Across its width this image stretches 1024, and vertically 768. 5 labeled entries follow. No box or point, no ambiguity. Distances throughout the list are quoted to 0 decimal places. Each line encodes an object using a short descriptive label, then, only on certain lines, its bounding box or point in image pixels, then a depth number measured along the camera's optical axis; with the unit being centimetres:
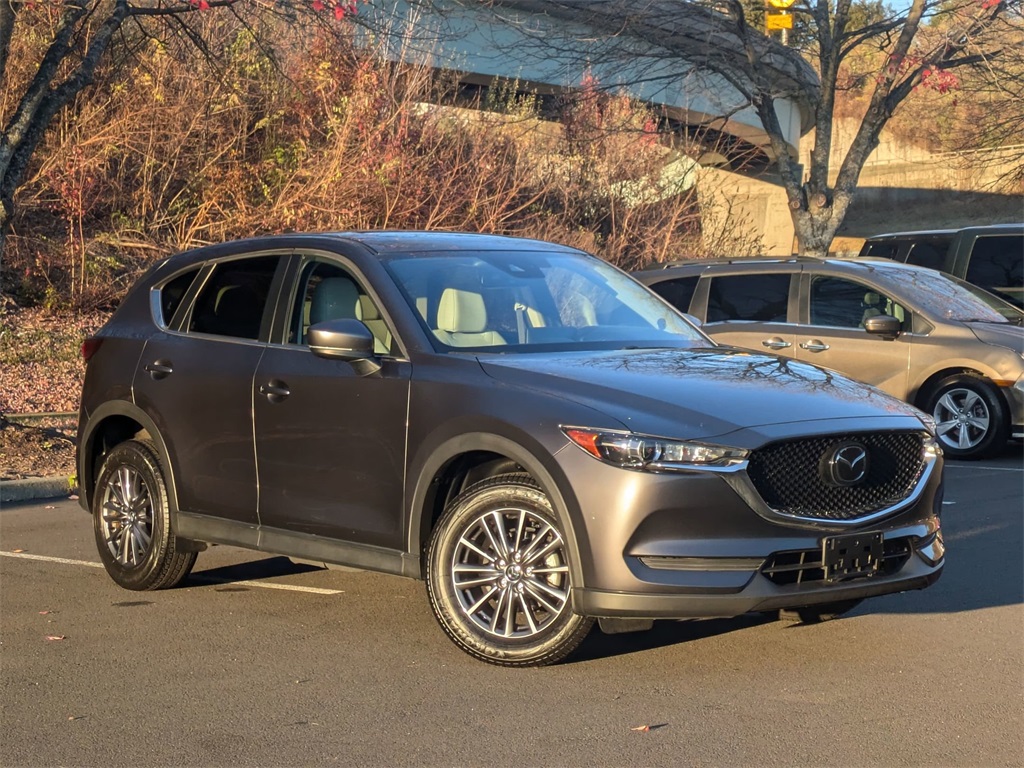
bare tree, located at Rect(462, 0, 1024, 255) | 1938
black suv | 1593
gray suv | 502
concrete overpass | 1997
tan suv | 1233
